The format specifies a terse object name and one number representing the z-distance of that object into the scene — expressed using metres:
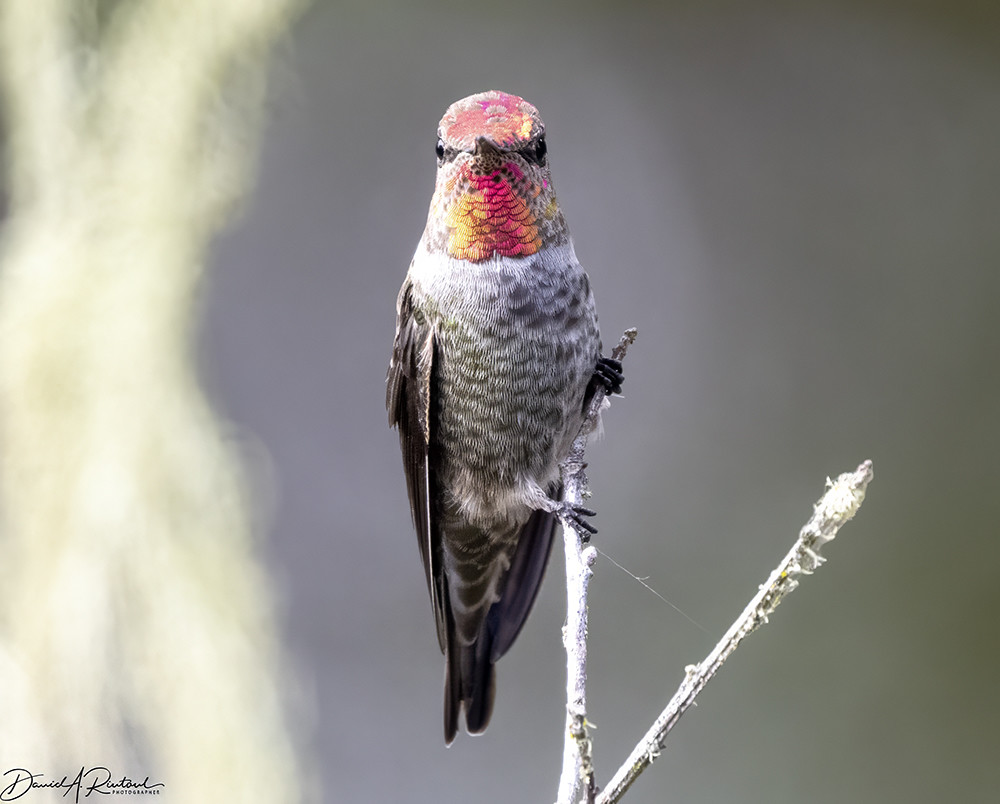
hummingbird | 2.23
